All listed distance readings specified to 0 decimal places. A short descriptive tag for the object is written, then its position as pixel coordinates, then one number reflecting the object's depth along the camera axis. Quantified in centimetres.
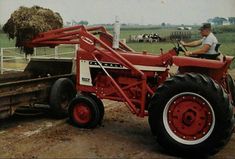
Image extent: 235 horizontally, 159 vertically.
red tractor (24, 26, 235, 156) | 585
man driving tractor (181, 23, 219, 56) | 675
